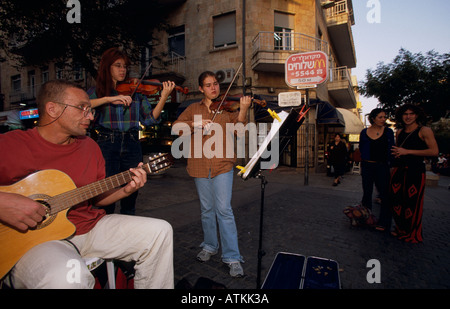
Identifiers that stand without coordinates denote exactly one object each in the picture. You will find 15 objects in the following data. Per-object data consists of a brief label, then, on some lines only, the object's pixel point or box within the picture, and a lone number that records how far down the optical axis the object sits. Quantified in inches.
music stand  75.2
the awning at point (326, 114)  408.5
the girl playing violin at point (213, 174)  97.2
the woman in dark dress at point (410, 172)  129.4
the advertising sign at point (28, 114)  662.2
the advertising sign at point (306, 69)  291.9
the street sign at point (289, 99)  276.2
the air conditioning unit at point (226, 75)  440.5
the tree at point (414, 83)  473.7
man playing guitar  50.5
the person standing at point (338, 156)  323.1
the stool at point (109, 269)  59.5
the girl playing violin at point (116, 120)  98.2
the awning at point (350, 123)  511.4
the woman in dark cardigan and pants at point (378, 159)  145.8
